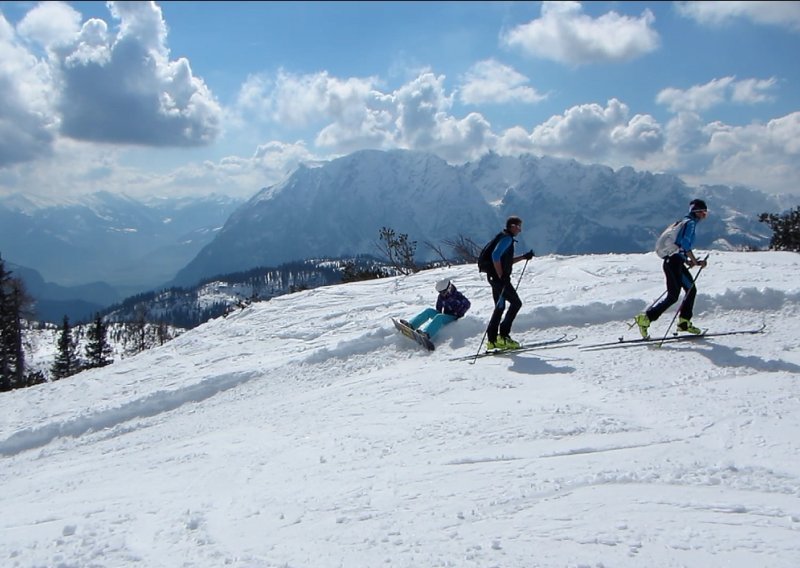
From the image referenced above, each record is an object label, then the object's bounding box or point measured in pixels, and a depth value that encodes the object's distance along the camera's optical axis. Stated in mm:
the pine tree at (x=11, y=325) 35000
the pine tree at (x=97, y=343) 49312
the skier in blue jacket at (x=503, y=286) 9039
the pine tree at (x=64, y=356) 48094
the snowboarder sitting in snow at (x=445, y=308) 11023
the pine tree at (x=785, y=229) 28453
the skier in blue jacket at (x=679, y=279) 8609
